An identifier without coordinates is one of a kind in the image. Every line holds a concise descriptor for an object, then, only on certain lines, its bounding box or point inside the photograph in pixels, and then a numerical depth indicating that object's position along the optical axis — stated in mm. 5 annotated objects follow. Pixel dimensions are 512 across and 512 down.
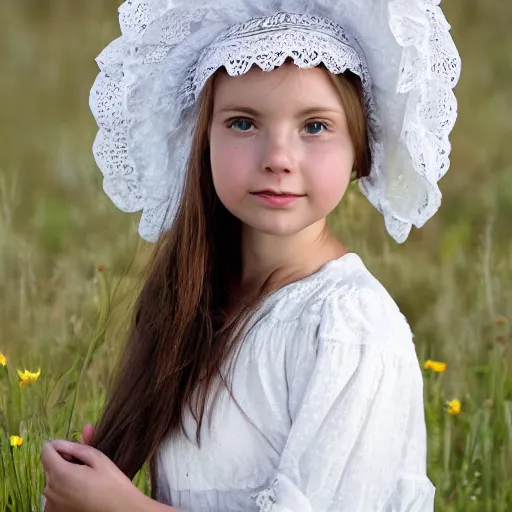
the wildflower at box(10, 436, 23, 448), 2012
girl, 1706
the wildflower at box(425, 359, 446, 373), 2215
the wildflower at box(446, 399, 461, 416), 2203
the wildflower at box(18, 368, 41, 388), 2078
